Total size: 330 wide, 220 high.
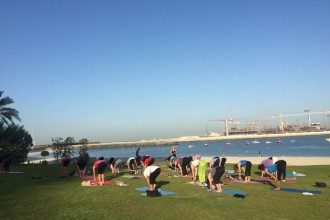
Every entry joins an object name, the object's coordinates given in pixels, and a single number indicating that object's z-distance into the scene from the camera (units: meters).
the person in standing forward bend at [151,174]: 13.96
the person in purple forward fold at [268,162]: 17.83
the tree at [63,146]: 41.56
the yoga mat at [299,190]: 13.68
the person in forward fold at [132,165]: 22.00
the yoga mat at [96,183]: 15.90
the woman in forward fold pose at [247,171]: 17.45
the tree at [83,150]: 40.62
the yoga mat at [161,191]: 13.60
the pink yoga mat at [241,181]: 17.11
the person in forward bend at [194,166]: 17.40
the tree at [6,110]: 38.88
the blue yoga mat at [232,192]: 13.49
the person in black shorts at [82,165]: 20.17
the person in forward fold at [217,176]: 13.89
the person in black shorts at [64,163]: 22.89
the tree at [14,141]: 35.11
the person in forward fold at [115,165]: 20.97
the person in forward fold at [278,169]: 14.75
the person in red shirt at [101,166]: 15.77
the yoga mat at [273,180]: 17.34
